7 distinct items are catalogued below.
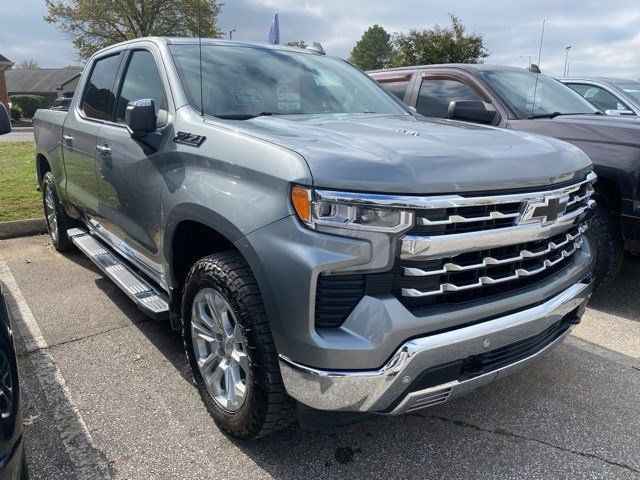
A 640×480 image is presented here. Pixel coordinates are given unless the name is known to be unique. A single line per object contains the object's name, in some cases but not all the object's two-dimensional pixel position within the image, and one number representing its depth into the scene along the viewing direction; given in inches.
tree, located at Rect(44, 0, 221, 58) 1427.2
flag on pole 228.4
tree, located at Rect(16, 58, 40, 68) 3606.5
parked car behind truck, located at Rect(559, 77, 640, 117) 291.9
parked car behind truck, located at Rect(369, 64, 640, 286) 156.9
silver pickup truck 76.5
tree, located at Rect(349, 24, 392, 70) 3241.4
